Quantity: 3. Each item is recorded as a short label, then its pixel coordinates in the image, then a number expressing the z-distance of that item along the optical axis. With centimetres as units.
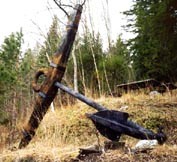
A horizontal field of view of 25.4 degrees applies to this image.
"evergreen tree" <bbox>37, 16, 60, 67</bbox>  1686
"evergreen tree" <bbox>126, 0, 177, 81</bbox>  814
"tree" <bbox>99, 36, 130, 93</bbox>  1360
